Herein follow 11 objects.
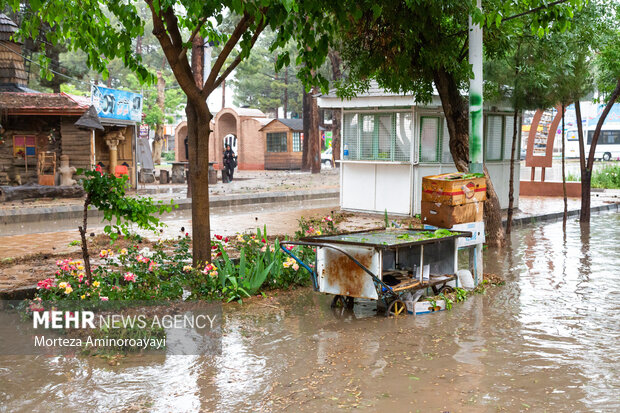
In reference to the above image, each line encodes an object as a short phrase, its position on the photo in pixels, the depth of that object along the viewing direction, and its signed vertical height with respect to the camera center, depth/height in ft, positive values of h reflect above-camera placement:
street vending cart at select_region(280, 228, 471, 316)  24.02 -4.10
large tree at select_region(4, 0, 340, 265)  25.66 +4.72
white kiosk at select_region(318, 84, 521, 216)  53.42 +0.80
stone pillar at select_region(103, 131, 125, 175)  82.27 +1.98
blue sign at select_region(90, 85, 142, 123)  77.30 +6.75
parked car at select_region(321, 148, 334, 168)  178.40 +0.08
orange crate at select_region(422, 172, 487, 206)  27.86 -1.32
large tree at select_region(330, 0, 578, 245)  32.65 +5.81
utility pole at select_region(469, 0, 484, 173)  29.78 +2.54
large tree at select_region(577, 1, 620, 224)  44.82 +6.55
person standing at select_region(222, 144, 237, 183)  101.81 -0.82
